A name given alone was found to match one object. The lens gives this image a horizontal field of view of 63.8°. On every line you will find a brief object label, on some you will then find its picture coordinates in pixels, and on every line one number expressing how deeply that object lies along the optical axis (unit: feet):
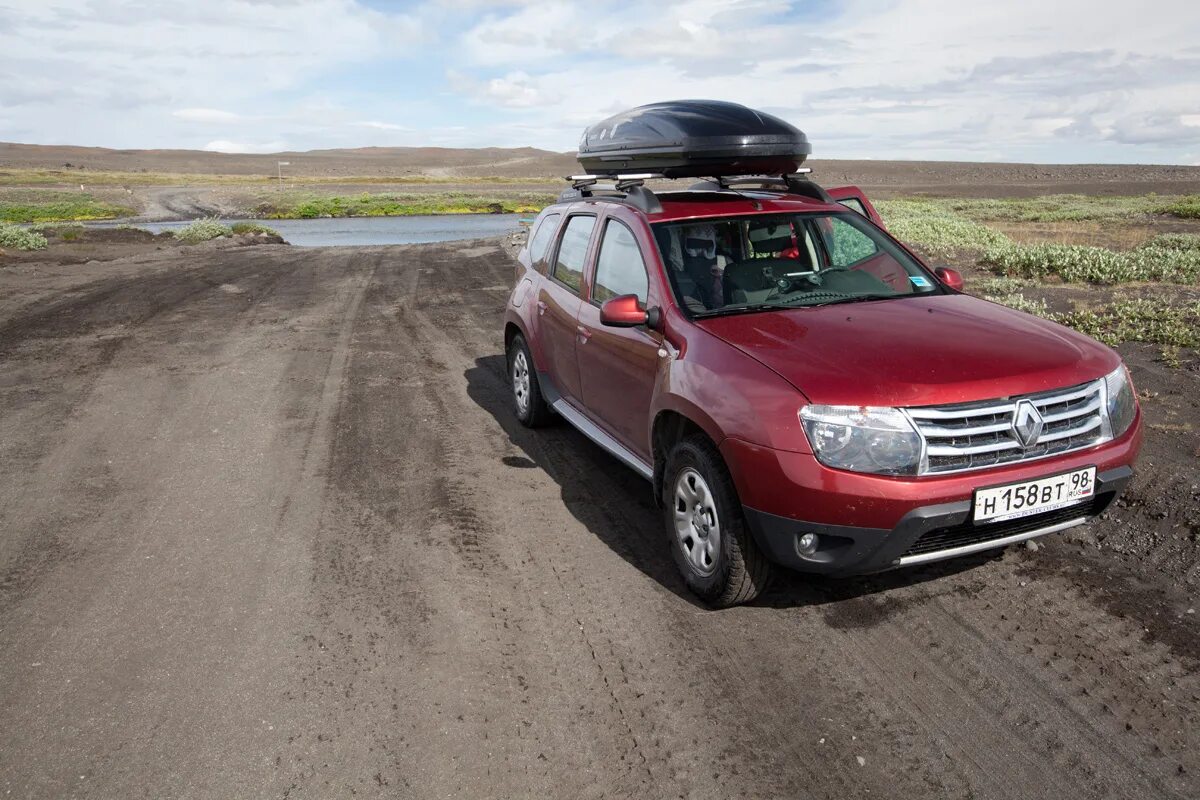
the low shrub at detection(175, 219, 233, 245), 90.43
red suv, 12.26
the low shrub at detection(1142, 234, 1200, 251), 58.23
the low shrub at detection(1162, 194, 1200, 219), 108.58
